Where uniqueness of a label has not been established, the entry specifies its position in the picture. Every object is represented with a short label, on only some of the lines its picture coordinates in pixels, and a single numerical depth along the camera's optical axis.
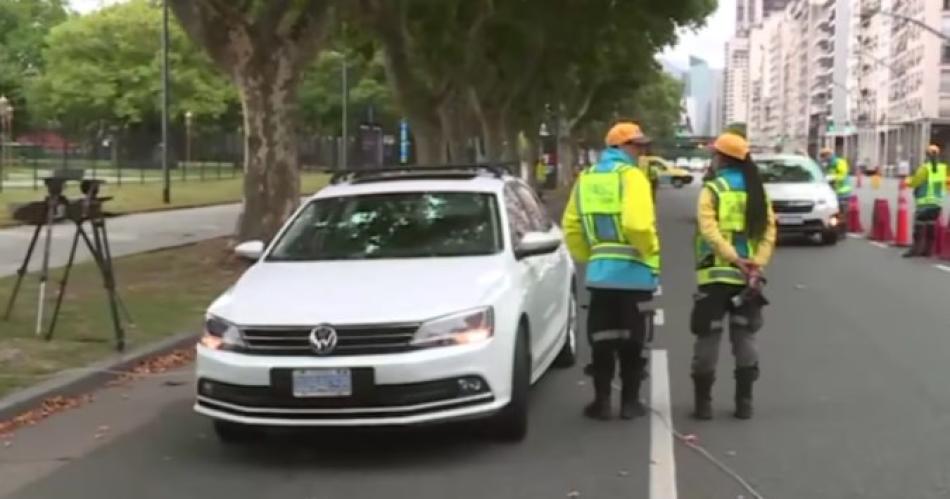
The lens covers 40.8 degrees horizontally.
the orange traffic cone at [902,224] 22.97
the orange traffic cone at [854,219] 27.77
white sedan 6.71
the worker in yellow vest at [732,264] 7.89
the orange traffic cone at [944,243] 19.97
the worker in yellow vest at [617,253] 7.75
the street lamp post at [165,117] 32.81
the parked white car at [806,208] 23.09
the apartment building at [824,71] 170.75
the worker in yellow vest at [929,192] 19.77
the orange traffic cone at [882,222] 24.48
